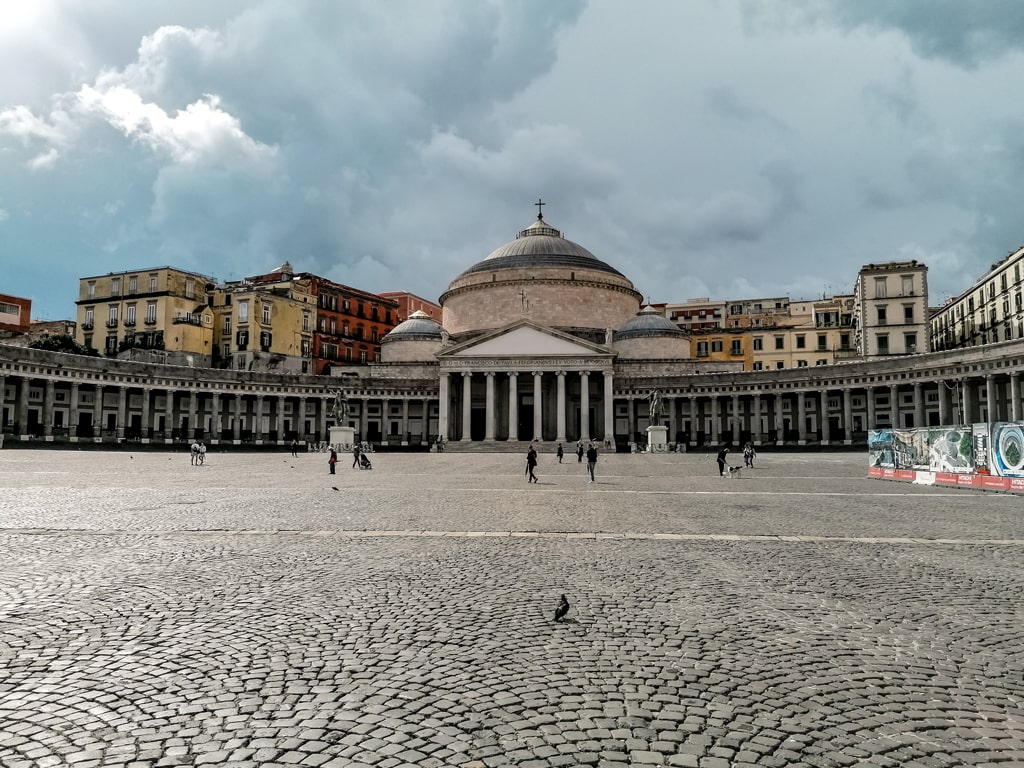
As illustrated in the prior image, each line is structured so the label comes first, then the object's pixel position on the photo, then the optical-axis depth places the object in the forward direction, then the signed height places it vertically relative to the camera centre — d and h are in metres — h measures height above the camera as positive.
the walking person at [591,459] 25.55 -0.92
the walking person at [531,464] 25.87 -1.11
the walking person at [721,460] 27.33 -1.04
